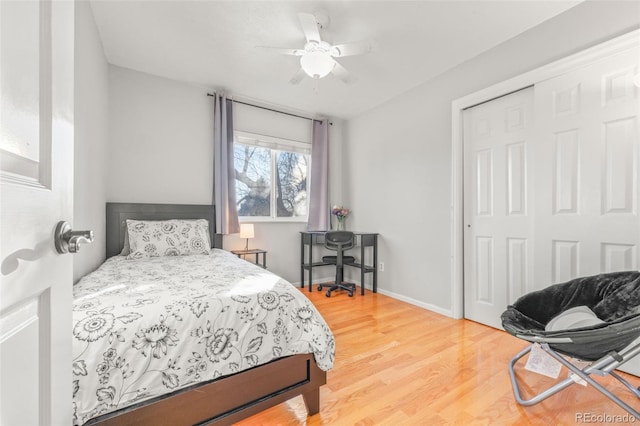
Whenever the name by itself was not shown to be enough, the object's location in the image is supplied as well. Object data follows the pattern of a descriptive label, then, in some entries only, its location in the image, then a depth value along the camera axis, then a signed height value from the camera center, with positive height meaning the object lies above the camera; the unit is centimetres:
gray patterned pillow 260 -27
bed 103 -59
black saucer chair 131 -61
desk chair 360 -49
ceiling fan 206 +124
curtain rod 355 +141
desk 370 -52
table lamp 340 -24
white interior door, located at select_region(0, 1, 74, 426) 41 +0
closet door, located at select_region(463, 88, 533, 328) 240 +7
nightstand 341 -51
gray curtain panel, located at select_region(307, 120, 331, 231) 416 +49
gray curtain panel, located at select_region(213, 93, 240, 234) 334 +57
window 375 +51
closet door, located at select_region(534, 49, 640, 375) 182 +30
